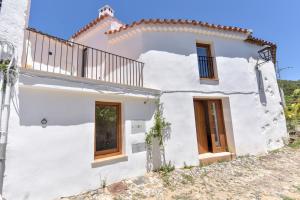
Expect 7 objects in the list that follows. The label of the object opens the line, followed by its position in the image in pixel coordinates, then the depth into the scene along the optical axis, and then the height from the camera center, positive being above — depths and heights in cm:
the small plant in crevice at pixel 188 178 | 597 -177
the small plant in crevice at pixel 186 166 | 702 -156
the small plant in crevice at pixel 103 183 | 511 -151
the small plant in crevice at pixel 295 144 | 977 -128
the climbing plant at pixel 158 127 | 670 -2
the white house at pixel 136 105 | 416 +73
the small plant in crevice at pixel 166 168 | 656 -153
